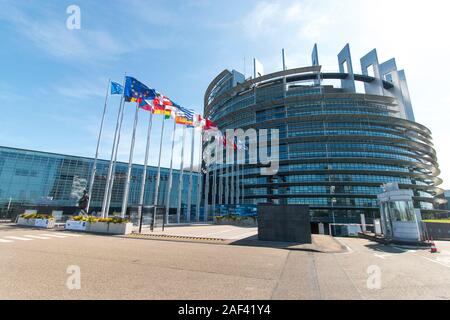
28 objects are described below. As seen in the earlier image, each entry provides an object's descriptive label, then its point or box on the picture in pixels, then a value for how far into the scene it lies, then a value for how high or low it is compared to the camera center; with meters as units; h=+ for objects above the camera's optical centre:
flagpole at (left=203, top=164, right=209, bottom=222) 47.08 -1.48
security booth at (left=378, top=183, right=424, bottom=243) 16.25 -0.50
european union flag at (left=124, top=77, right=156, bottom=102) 24.81 +14.40
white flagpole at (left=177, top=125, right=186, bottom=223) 37.36 +8.25
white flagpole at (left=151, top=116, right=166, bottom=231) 31.44 +9.58
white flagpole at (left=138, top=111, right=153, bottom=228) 28.20 +9.58
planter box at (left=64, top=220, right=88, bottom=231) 21.73 -2.13
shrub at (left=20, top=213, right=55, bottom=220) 24.25 -1.43
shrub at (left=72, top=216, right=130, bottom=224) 20.44 -1.40
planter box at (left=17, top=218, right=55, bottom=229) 23.86 -2.18
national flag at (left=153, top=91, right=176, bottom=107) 27.37 +14.42
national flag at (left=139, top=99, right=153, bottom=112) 26.37 +13.16
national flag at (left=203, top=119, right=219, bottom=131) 36.05 +14.49
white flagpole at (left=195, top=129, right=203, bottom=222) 42.15 +5.74
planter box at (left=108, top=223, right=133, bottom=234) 19.91 -2.14
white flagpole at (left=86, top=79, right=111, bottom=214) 26.40 +10.60
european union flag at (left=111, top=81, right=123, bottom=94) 24.50 +14.14
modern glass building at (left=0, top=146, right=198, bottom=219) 53.16 +7.40
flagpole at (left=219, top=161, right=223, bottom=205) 59.79 +8.44
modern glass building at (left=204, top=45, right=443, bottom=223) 58.00 +21.37
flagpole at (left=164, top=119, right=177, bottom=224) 33.53 +6.85
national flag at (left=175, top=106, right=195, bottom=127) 30.37 +13.51
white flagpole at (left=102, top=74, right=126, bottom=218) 24.50 +7.21
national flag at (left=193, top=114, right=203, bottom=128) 32.16 +13.70
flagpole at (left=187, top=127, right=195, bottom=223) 38.78 +12.05
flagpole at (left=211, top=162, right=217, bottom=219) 48.28 -0.33
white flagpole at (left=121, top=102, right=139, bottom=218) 25.85 +8.15
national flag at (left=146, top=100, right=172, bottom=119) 27.56 +13.22
